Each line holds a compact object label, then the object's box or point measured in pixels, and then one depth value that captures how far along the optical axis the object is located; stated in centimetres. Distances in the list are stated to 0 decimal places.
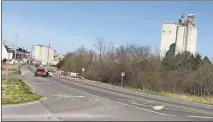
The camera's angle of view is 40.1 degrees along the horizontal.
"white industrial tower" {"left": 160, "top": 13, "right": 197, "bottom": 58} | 7077
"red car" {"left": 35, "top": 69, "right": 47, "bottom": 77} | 5331
